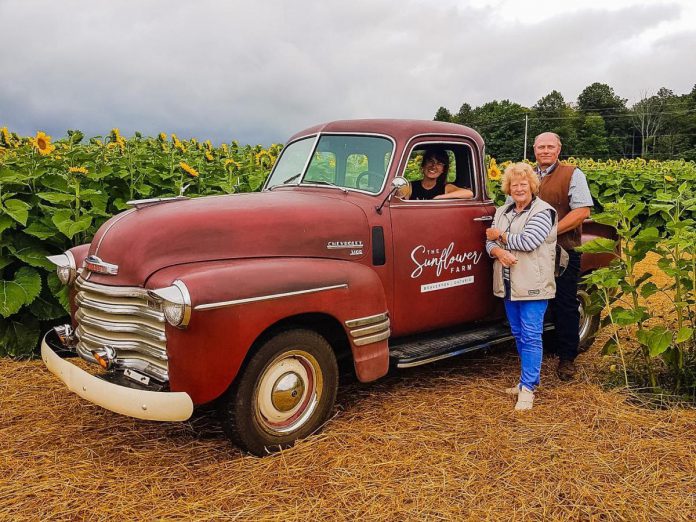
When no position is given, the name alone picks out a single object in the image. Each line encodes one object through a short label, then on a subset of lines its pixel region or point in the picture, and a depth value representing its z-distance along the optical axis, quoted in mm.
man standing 4645
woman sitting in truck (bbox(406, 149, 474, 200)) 4770
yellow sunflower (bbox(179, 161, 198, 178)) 5770
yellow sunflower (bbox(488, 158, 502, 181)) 7632
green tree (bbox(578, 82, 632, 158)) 86125
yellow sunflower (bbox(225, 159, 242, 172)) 7191
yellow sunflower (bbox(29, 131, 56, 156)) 5578
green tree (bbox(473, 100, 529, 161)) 75938
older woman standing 4145
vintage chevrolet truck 3119
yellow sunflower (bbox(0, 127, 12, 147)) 8117
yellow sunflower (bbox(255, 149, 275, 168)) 8438
